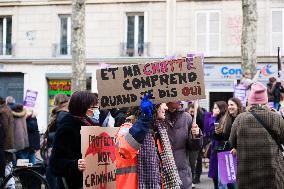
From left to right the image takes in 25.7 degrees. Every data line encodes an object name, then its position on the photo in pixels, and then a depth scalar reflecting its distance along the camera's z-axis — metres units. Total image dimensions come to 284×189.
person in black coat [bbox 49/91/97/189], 6.08
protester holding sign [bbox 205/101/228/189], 10.67
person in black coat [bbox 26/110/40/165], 16.02
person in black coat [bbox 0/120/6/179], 10.13
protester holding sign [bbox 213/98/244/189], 9.93
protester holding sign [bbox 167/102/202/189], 7.24
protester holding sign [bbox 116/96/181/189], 5.45
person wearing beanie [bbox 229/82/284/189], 6.96
